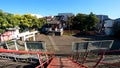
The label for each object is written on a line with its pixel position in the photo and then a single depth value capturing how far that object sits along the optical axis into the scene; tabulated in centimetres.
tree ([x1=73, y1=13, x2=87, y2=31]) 1445
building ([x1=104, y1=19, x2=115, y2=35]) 1426
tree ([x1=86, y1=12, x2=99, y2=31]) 1427
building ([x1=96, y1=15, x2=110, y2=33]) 1769
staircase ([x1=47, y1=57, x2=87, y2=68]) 278
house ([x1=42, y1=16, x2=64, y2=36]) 1316
